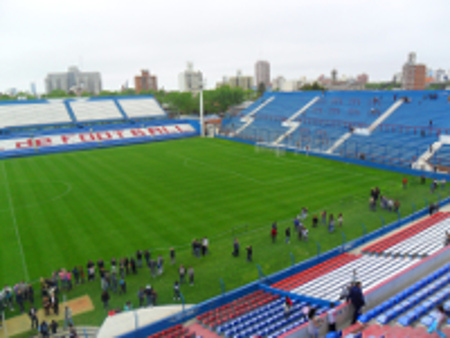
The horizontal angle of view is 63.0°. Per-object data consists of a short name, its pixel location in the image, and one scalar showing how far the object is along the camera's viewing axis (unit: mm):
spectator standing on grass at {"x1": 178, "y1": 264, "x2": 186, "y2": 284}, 17278
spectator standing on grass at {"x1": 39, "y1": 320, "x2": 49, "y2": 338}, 13391
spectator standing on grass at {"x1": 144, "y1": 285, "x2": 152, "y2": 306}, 15453
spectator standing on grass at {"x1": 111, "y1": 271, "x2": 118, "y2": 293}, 16859
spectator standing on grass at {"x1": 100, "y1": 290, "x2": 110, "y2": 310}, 15477
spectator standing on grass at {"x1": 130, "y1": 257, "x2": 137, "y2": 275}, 18406
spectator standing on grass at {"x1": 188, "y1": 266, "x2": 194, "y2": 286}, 17234
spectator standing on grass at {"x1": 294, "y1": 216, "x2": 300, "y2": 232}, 22323
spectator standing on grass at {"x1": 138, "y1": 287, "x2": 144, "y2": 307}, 15398
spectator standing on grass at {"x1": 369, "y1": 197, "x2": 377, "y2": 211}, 26031
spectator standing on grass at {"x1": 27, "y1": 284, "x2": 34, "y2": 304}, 15930
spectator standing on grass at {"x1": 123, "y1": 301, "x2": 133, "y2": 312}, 14647
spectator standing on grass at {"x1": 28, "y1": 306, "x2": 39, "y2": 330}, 14344
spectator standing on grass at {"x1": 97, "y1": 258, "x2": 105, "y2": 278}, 17644
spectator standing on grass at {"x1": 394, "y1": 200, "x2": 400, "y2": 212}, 25256
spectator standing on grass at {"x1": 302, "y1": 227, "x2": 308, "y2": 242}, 21438
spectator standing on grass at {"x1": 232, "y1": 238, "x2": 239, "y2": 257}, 19766
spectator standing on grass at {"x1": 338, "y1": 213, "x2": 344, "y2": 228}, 23297
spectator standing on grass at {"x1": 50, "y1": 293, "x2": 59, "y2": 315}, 15383
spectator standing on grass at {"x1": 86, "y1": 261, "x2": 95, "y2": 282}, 17828
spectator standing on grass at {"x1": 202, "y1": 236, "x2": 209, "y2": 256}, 20188
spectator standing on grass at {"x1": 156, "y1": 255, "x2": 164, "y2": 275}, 18067
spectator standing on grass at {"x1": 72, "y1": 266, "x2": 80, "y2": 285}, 17594
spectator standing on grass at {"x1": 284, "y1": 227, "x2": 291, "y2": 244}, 21266
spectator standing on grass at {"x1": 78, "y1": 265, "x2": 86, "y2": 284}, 17692
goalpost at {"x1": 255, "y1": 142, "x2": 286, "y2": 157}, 48462
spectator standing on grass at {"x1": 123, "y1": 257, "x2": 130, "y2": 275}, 18469
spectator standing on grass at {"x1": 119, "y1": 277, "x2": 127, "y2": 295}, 16703
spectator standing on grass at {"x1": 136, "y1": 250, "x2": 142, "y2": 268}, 18811
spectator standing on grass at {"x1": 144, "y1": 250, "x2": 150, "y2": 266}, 18812
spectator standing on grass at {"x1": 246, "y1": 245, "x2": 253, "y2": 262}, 19234
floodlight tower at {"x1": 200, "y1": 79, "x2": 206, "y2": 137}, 66638
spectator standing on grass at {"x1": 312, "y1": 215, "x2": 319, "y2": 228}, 23525
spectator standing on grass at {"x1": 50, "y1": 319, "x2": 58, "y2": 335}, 13750
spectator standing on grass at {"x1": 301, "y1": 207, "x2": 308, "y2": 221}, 24838
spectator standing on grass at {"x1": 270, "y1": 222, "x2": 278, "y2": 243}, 21422
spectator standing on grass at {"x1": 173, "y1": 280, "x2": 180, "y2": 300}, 15961
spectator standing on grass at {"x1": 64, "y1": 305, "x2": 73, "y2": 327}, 14025
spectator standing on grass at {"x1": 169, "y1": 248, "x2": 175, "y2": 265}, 19008
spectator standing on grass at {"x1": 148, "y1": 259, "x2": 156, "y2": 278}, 17875
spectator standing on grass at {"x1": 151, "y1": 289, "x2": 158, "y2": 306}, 15477
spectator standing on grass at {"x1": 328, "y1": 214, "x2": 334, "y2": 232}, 22516
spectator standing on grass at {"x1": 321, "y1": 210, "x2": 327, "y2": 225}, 23536
